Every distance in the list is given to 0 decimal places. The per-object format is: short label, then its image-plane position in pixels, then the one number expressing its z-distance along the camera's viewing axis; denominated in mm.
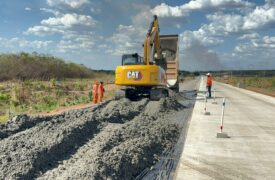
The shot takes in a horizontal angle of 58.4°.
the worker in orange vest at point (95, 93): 14712
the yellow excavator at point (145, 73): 13553
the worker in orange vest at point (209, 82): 18715
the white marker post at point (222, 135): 7840
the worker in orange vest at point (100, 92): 15163
